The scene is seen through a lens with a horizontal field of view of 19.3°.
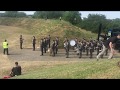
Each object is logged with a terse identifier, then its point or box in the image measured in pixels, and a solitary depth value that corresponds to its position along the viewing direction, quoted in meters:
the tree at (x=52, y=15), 56.34
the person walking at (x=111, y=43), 14.27
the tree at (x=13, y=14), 63.99
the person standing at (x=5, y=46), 28.11
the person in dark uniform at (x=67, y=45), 26.68
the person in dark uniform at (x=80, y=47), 26.11
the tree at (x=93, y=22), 46.62
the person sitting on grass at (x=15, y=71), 16.23
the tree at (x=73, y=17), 51.64
